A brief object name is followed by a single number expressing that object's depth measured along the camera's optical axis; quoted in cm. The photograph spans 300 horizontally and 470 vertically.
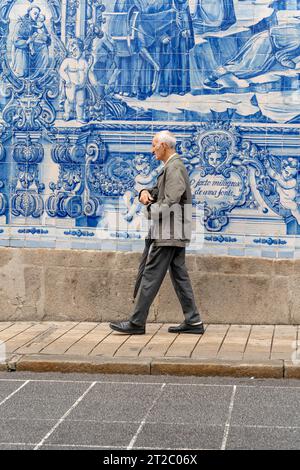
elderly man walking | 1601
